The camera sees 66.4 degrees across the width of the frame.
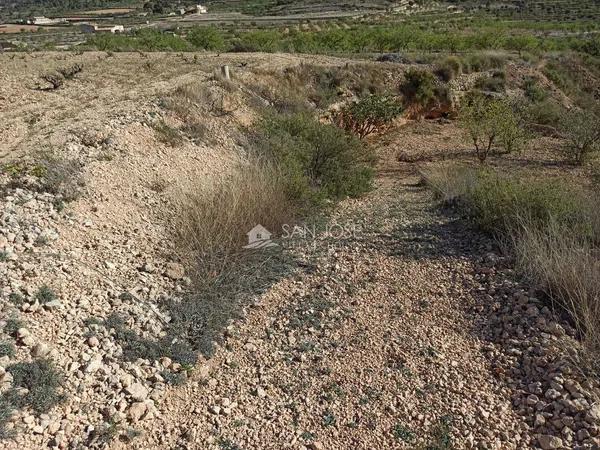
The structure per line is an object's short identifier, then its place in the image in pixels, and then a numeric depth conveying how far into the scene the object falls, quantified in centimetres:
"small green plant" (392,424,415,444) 401
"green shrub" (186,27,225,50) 2338
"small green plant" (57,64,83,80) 1272
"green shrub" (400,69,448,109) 1825
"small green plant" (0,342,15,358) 396
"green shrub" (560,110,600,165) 1351
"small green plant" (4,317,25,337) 416
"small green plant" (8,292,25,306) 444
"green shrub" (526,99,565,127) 1773
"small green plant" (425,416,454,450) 391
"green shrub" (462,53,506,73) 2039
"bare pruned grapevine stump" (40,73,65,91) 1168
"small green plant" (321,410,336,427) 416
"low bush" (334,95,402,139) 1527
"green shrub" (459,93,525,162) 1384
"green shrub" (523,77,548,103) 1969
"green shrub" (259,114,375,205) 962
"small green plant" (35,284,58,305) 458
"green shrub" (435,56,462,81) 1950
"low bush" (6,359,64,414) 374
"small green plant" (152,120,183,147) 911
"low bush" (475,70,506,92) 1991
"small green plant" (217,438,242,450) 395
